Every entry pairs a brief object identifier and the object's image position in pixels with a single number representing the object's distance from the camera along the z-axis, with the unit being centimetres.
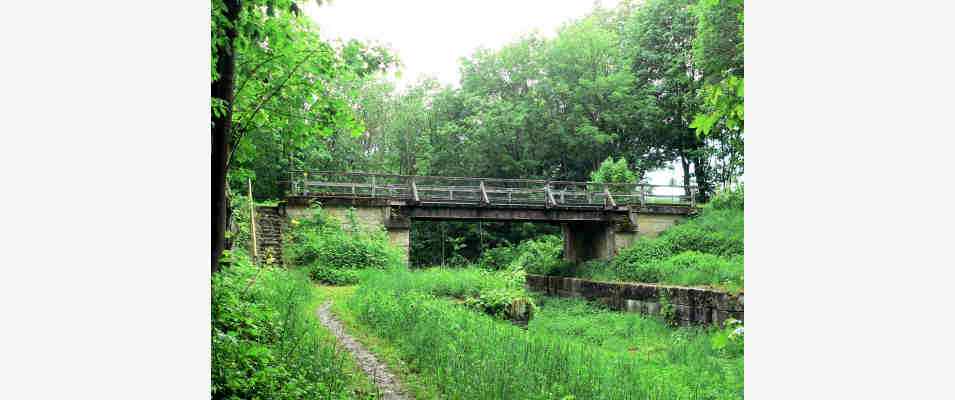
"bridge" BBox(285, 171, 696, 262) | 1892
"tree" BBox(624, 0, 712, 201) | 2752
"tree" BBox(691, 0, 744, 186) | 1948
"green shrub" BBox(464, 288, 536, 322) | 1290
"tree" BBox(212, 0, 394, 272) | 444
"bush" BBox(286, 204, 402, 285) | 1541
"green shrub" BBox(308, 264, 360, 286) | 1495
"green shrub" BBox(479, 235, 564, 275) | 2486
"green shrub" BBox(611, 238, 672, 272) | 1991
